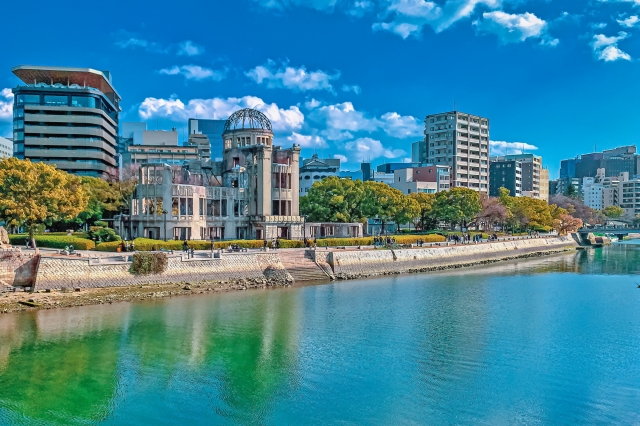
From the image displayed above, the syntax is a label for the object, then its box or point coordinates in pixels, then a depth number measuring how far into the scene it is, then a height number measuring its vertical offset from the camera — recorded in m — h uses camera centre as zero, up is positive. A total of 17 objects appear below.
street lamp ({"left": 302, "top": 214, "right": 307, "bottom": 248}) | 81.64 -0.68
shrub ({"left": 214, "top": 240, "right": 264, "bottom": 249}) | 64.19 -2.45
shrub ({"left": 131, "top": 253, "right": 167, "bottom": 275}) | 51.72 -4.00
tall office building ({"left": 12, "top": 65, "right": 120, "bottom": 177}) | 119.38 +23.42
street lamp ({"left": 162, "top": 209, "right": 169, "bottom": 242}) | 67.38 +0.08
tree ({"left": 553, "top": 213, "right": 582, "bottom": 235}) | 130.00 +0.14
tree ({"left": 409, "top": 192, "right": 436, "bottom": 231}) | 108.38 +3.68
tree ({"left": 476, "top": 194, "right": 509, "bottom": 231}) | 116.50 +2.93
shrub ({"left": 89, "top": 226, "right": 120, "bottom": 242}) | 62.72 -1.44
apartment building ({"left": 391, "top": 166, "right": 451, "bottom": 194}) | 146.62 +13.15
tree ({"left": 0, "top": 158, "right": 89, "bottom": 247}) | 56.09 +3.06
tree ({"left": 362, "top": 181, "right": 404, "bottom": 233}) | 89.38 +3.55
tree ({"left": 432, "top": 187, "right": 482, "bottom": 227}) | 105.50 +3.88
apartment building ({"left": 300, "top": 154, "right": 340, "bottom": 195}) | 150.38 +14.70
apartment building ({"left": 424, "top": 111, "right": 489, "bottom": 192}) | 168.12 +25.21
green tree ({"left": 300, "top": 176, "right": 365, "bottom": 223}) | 85.81 +3.72
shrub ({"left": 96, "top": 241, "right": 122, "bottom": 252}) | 58.50 -2.58
